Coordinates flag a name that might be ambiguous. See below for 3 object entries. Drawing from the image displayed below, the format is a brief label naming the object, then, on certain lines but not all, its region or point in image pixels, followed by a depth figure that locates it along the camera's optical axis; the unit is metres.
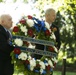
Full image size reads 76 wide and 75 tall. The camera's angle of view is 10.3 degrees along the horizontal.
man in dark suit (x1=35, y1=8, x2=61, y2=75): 9.11
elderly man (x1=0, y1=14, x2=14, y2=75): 7.87
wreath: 8.22
